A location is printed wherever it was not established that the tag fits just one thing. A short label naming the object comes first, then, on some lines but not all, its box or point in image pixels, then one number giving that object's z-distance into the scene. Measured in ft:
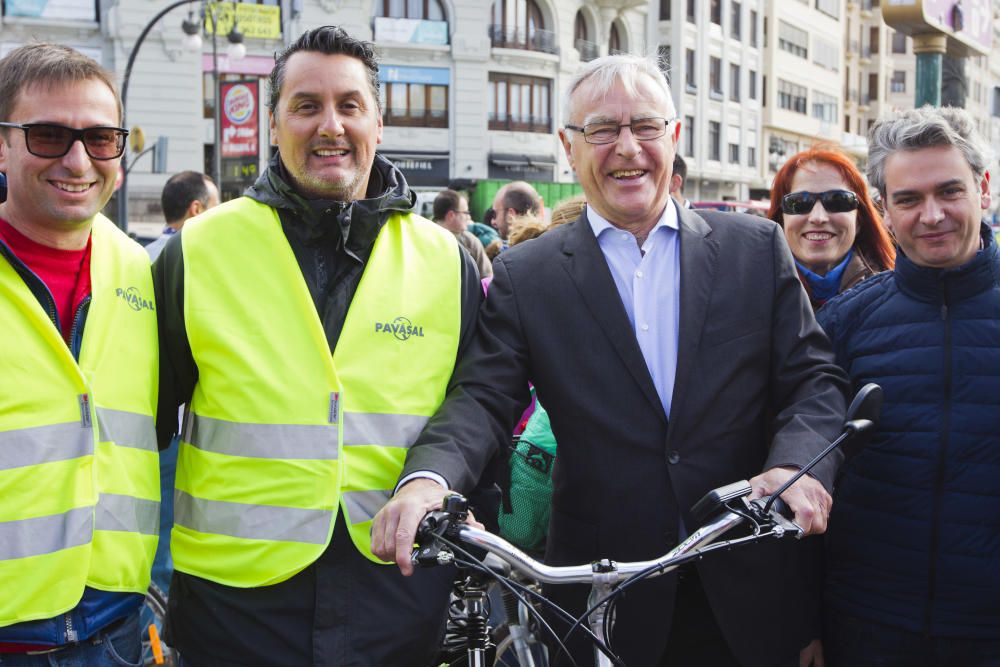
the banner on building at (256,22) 101.00
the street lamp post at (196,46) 62.13
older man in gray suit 9.53
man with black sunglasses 8.61
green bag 12.71
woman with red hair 14.30
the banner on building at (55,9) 107.65
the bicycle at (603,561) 7.42
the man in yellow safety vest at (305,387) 9.37
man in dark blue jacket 9.61
